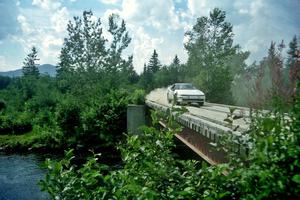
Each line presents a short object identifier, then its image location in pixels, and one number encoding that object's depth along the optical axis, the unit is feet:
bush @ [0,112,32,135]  108.30
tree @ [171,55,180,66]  303.11
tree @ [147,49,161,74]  294.93
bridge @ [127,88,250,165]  20.07
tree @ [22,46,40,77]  263.65
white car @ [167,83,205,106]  58.28
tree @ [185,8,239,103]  135.39
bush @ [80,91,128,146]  83.18
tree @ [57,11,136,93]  157.85
